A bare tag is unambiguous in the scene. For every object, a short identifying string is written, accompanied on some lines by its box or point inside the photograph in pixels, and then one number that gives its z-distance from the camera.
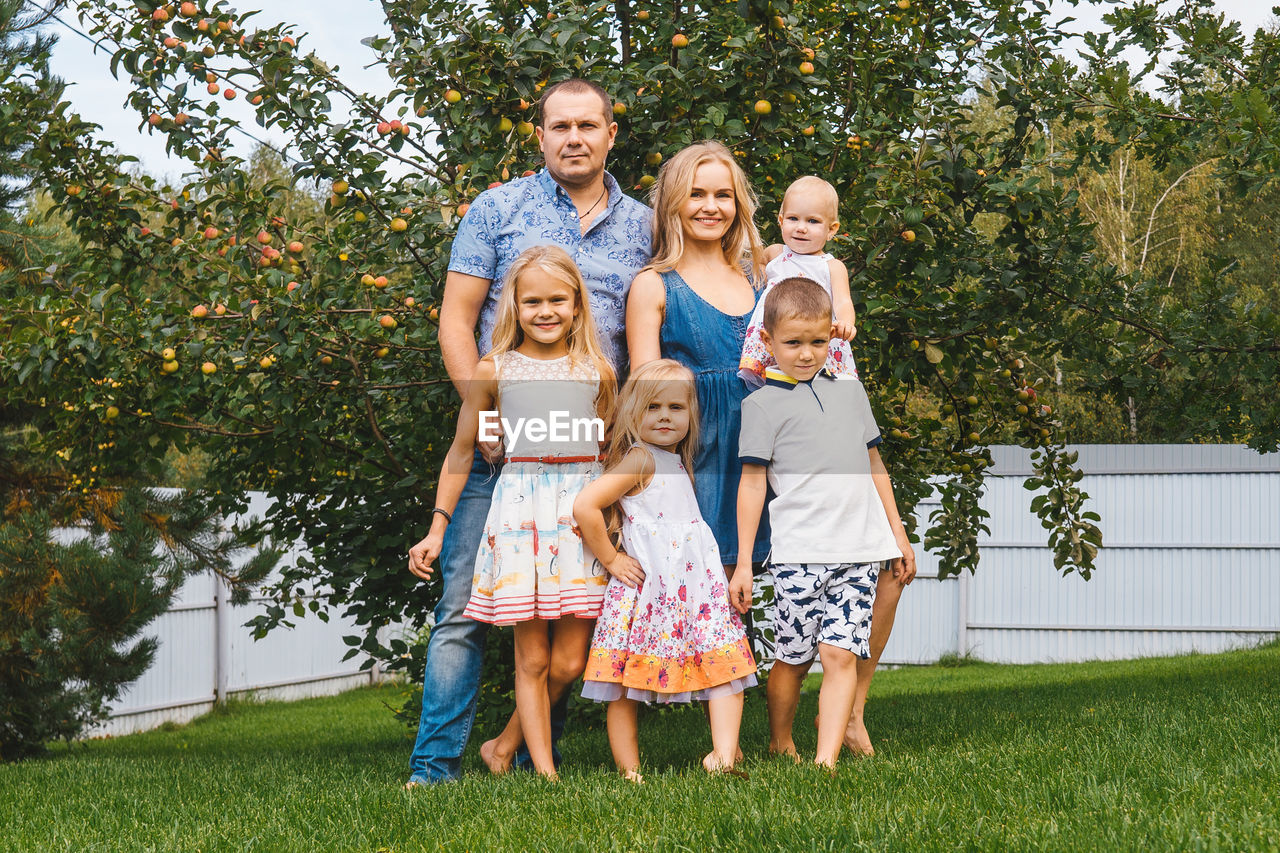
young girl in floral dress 3.21
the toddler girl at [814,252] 3.50
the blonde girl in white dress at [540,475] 3.25
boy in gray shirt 3.25
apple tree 4.38
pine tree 6.16
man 3.40
